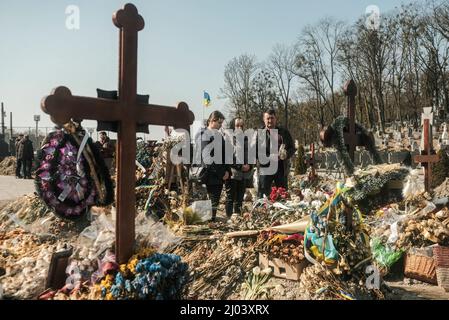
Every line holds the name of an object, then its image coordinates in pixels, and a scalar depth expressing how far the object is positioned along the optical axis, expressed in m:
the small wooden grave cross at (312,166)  10.91
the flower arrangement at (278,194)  5.39
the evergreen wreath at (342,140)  5.52
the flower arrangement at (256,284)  3.66
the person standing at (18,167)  15.96
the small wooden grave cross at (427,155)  7.26
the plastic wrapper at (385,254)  4.59
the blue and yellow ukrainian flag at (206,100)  19.41
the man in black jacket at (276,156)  6.28
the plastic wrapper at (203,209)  4.91
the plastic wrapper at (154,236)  3.30
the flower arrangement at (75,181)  3.65
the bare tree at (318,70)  37.31
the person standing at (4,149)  26.05
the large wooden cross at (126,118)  2.98
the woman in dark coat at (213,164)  5.73
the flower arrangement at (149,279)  2.70
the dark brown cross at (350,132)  5.43
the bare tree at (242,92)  39.84
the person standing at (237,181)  6.02
